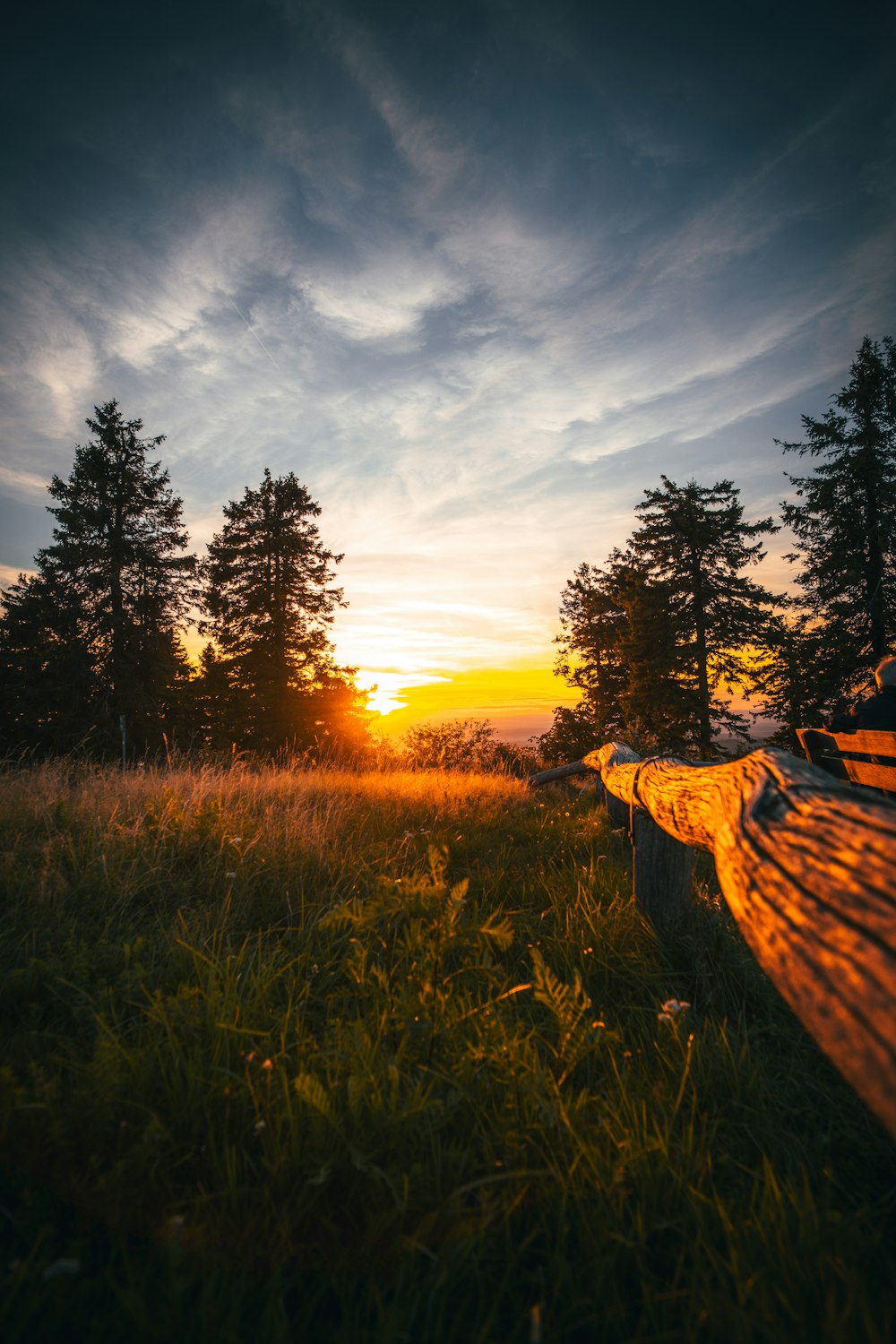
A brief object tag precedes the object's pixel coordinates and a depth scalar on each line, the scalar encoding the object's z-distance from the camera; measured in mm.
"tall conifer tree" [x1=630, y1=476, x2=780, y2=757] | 23328
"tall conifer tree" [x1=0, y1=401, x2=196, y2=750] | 19703
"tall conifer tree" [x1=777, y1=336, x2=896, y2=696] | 18281
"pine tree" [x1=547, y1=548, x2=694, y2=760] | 23000
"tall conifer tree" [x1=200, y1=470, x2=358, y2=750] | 22750
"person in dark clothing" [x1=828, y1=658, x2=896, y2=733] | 3082
